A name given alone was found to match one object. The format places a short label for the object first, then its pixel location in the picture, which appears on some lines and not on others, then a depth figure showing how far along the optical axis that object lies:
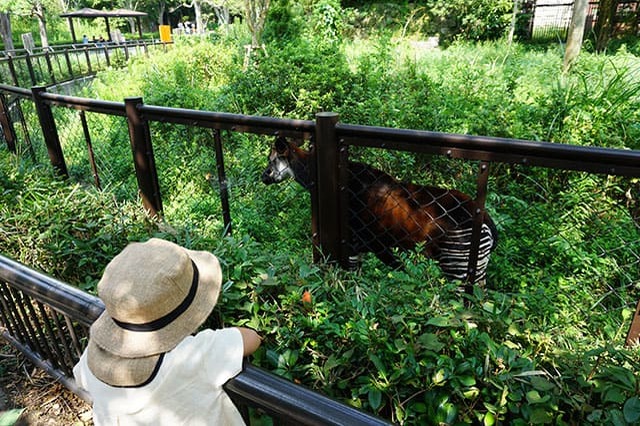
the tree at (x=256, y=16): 10.37
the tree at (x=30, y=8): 26.02
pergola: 25.02
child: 1.17
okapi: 2.99
